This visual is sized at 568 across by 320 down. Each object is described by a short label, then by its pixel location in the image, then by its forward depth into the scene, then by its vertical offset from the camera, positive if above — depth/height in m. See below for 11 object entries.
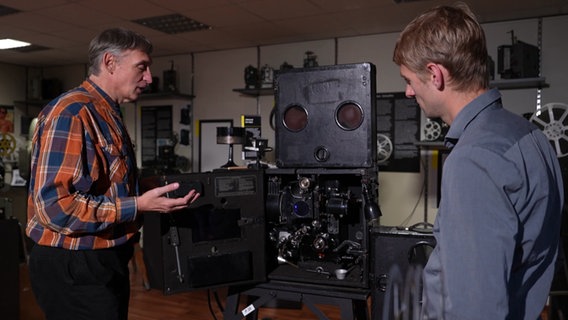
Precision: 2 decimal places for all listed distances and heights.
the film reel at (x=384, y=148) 4.57 +0.09
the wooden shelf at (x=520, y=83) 3.81 +0.67
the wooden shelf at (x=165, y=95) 5.53 +0.78
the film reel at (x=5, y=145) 5.46 +0.13
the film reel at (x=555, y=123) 3.40 +0.28
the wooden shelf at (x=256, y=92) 5.08 +0.77
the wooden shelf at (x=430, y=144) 4.04 +0.12
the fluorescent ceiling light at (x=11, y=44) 5.21 +1.36
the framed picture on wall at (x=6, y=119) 6.32 +0.54
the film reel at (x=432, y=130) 4.34 +0.27
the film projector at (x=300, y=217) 1.69 -0.25
